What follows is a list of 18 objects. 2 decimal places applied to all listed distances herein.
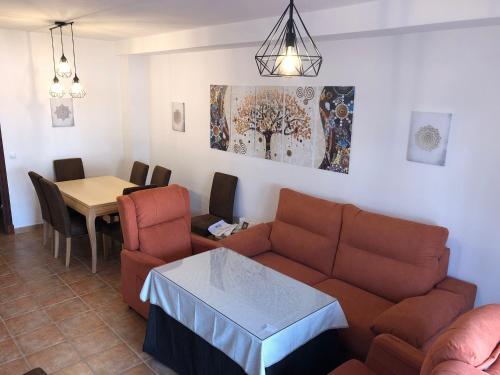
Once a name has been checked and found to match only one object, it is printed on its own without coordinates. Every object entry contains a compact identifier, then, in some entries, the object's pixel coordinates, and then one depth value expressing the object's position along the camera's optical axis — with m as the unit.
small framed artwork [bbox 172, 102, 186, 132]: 5.22
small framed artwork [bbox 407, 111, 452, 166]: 2.86
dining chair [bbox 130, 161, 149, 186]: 5.17
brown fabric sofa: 2.43
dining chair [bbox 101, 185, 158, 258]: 4.09
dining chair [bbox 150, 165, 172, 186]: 4.88
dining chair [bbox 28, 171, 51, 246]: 4.18
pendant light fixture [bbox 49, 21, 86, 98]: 3.99
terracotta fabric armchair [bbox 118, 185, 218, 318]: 3.13
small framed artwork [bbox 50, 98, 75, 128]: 5.16
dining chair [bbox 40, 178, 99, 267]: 3.94
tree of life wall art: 3.50
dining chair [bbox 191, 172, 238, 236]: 4.44
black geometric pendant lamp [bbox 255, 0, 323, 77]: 1.91
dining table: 4.02
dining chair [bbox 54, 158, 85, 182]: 5.15
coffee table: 2.00
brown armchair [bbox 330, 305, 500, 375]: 1.49
